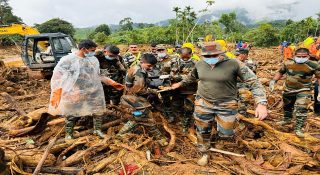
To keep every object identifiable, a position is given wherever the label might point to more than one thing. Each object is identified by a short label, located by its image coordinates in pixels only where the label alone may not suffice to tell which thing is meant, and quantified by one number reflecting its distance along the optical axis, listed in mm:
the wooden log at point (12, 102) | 6246
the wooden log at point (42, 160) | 3545
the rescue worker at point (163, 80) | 4950
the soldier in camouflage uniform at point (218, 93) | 3654
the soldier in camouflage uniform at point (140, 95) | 4527
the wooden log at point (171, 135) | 4590
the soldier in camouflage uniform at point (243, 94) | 6105
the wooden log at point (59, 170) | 3818
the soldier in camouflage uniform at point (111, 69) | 5770
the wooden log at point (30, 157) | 3862
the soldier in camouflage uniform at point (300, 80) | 5195
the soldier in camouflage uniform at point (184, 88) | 5254
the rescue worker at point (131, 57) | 7066
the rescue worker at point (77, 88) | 4391
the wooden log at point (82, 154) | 4094
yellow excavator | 9992
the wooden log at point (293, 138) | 4879
